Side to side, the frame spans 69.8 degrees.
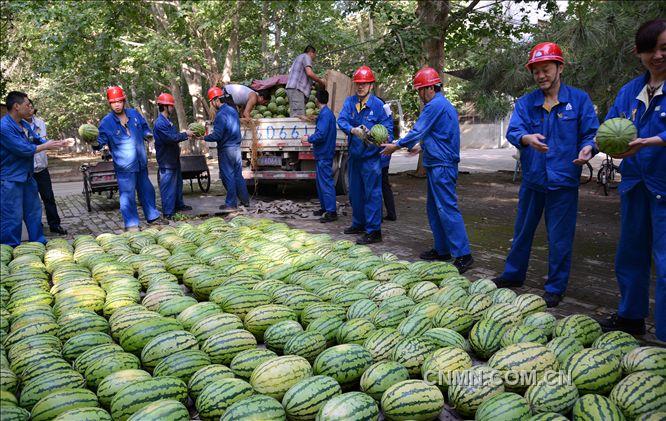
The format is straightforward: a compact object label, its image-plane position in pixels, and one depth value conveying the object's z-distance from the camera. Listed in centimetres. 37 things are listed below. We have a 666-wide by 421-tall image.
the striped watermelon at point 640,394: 239
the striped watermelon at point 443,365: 272
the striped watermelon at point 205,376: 268
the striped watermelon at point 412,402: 246
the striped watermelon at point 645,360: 267
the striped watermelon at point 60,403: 243
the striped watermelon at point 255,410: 232
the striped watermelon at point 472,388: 254
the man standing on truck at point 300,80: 1031
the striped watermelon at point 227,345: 305
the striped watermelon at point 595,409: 229
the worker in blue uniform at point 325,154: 823
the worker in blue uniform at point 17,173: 615
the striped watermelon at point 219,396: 249
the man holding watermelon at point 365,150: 662
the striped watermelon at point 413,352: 289
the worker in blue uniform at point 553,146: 416
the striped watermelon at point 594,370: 264
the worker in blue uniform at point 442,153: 538
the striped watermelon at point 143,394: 244
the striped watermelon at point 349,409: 231
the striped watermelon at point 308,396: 247
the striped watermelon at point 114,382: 257
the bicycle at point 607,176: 1116
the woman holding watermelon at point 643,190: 324
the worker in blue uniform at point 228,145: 913
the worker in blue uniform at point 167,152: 857
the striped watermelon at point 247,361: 284
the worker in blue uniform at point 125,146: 739
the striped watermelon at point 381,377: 265
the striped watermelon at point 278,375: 263
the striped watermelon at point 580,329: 320
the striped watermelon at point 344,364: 280
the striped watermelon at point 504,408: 232
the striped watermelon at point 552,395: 246
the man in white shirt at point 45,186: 764
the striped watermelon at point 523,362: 269
